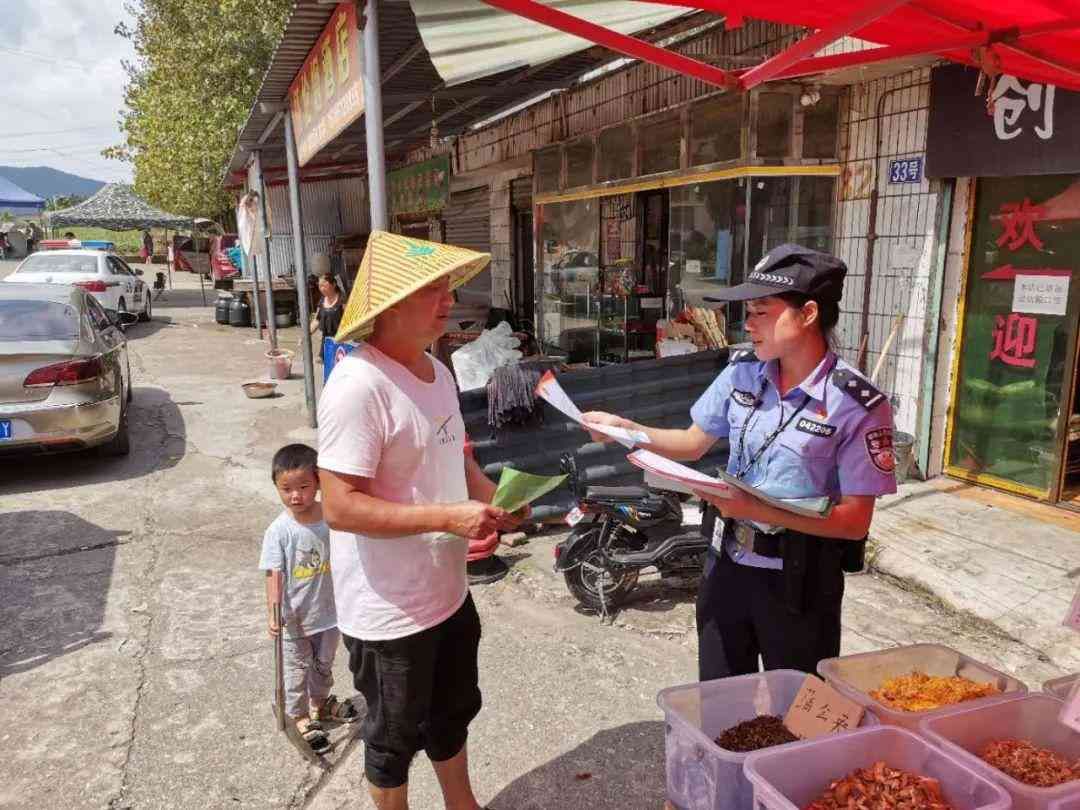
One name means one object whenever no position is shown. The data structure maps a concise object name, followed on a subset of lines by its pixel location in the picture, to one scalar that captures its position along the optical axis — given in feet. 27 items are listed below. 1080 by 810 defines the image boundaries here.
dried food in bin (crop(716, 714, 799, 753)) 6.03
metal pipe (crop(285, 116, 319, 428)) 28.78
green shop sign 46.42
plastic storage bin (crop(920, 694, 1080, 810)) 5.69
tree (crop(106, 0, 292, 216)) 66.13
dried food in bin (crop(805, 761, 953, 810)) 5.04
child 10.03
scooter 14.19
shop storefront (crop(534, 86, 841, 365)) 20.49
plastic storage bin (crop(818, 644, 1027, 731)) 6.15
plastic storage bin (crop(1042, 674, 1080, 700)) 6.05
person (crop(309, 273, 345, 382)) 26.68
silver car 21.06
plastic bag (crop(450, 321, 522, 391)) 21.99
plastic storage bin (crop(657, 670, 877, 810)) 5.63
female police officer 6.93
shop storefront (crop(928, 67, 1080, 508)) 16.70
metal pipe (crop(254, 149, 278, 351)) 38.78
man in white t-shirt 6.53
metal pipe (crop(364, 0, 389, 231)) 14.94
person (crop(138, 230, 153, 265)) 133.23
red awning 8.74
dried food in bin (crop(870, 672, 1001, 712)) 6.05
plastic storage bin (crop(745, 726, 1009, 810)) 5.10
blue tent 116.98
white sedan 53.21
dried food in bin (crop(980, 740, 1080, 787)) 5.23
